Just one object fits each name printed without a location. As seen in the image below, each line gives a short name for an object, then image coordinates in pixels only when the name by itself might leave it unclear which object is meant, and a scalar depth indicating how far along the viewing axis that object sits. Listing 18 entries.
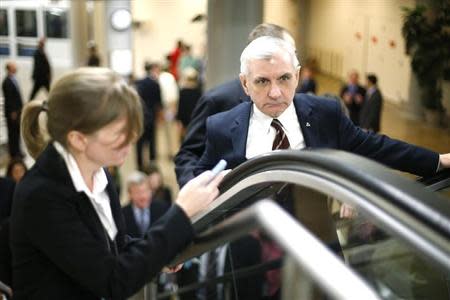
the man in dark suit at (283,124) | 2.99
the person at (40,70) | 14.89
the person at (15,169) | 7.32
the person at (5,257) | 2.87
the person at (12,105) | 11.63
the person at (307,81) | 8.36
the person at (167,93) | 11.78
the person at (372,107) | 7.26
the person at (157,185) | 8.17
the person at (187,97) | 11.12
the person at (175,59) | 16.94
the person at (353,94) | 8.17
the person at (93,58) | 14.28
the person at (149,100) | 11.50
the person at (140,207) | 6.81
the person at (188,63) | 16.02
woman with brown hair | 1.92
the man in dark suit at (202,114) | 3.87
